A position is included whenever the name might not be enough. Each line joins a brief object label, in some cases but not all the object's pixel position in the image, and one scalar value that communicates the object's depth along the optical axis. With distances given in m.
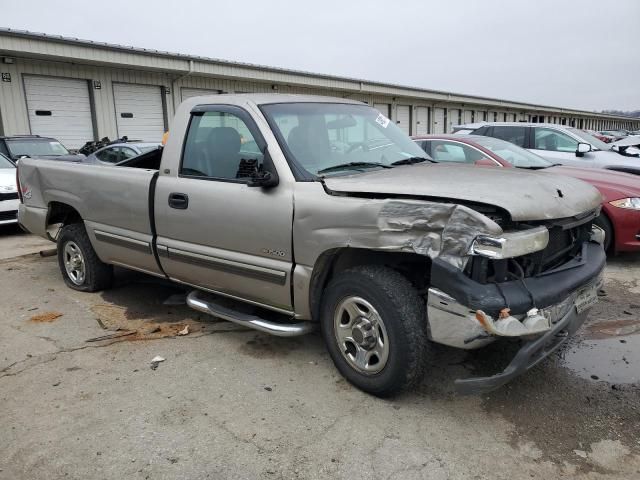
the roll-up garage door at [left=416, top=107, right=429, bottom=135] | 31.28
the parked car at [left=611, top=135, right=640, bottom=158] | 8.29
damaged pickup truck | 2.62
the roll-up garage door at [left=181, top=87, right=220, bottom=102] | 18.48
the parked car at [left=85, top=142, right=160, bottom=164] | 10.14
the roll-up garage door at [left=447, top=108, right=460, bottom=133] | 35.17
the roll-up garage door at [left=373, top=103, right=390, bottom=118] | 27.60
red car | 5.65
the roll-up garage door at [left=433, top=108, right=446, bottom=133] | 33.19
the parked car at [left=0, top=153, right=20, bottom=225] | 8.40
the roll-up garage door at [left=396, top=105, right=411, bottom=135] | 29.33
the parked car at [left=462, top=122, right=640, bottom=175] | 8.05
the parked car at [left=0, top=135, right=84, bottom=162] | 11.31
